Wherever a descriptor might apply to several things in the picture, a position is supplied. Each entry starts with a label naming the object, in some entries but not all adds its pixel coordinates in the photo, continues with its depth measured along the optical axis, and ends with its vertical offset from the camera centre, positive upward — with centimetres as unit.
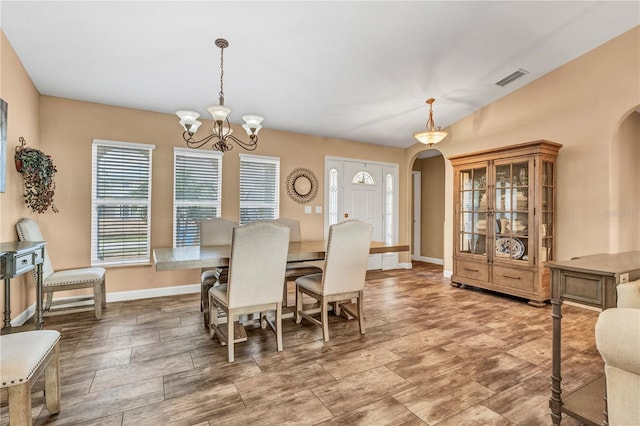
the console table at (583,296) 155 -42
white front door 572 +37
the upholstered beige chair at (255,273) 233 -45
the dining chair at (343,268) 273 -48
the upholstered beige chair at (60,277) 307 -64
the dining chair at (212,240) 329 -29
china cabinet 391 -4
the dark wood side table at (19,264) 213 -37
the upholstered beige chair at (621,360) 99 -48
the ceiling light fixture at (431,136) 402 +101
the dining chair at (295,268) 348 -62
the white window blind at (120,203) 387 +14
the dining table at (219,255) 226 -33
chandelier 260 +82
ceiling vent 397 +178
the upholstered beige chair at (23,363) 133 -66
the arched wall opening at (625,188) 369 +34
